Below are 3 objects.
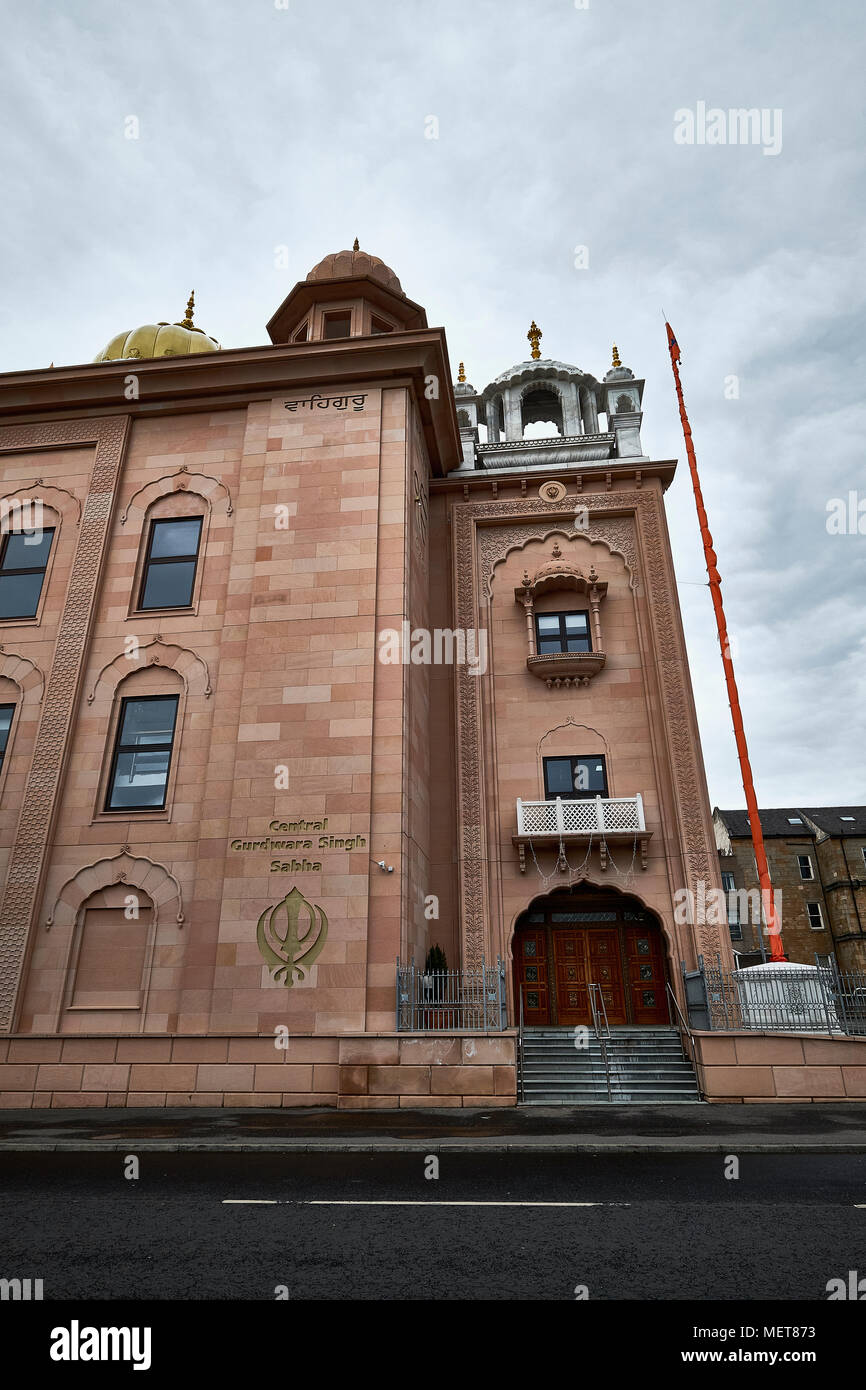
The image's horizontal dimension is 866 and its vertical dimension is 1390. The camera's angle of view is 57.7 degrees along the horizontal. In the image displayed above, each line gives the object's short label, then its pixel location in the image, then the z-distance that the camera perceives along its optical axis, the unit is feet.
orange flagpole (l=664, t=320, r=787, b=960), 56.23
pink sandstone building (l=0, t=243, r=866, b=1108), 45.80
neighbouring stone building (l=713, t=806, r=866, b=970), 143.54
